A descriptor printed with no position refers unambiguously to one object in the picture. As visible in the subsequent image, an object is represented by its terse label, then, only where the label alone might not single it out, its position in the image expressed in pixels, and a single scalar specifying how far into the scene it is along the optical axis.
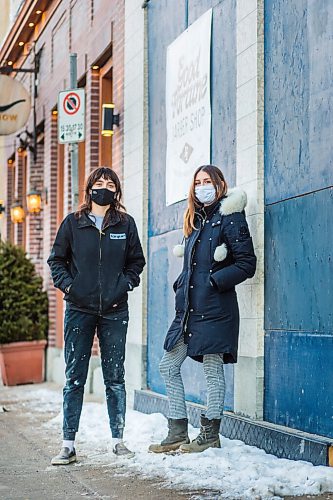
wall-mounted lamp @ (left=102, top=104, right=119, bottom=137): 11.20
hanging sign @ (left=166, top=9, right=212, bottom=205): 8.51
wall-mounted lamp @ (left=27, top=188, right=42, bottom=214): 16.31
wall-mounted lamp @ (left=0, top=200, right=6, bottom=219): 20.92
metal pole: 9.86
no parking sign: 9.88
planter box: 13.91
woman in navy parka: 6.86
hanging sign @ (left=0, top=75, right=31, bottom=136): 15.43
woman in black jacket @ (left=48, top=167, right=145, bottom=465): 7.04
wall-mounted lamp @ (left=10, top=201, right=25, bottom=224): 18.27
